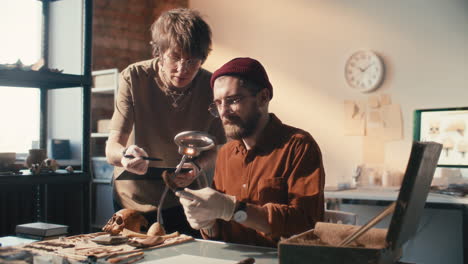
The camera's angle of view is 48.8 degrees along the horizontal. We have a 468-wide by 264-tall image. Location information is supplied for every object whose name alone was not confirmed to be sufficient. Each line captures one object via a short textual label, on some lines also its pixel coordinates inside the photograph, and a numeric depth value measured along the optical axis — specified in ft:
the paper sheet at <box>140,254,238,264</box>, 4.36
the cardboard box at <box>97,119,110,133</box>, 15.76
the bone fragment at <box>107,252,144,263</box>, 4.25
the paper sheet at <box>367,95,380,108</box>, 13.96
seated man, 4.95
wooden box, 3.20
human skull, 5.34
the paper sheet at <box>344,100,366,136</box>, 14.21
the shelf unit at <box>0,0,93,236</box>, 7.72
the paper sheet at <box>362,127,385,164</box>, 13.87
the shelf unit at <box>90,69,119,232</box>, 15.95
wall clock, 13.92
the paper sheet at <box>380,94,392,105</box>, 13.79
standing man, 6.44
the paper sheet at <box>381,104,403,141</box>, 13.62
